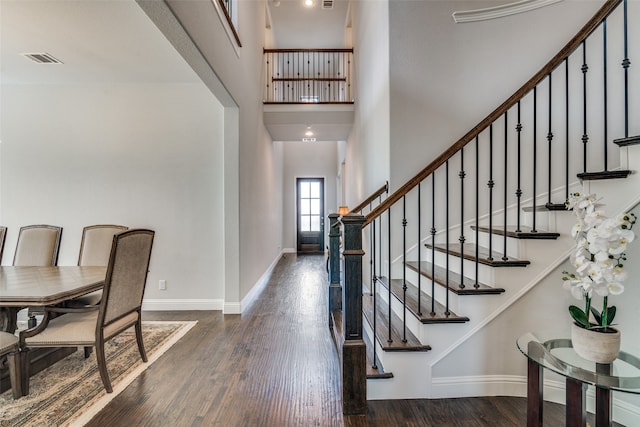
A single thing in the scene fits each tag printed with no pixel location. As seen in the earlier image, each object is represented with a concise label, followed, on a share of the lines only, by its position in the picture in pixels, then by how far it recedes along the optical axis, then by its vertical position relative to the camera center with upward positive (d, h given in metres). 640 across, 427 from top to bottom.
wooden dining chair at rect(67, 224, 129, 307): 3.05 -0.33
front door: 9.23 -0.03
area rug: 1.78 -1.20
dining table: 1.91 -0.53
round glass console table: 1.18 -0.66
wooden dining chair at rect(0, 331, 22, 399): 1.92 -0.96
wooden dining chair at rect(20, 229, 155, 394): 1.98 -0.74
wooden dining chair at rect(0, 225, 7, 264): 3.03 -0.23
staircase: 1.82 -0.17
